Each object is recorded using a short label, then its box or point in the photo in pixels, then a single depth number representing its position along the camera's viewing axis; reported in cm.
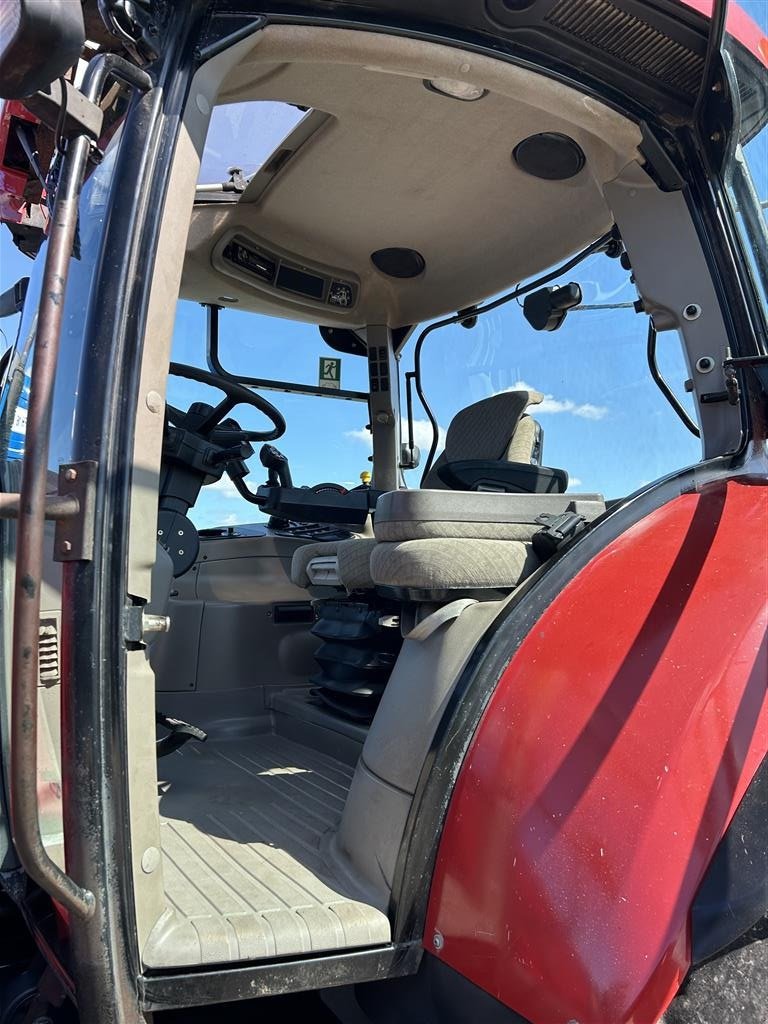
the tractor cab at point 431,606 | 95
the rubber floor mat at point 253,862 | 107
